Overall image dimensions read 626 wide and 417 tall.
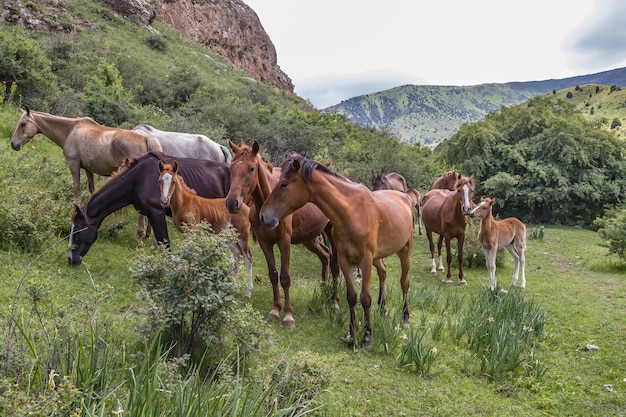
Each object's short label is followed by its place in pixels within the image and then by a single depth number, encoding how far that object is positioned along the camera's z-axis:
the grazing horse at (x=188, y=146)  8.62
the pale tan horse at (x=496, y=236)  8.31
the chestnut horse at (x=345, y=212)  4.37
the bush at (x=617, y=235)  11.01
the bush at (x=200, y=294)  3.28
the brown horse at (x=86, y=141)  7.35
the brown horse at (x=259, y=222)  4.84
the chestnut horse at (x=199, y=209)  5.51
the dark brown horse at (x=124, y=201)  5.64
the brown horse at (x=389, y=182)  12.03
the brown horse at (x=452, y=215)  8.55
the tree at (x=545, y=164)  21.11
